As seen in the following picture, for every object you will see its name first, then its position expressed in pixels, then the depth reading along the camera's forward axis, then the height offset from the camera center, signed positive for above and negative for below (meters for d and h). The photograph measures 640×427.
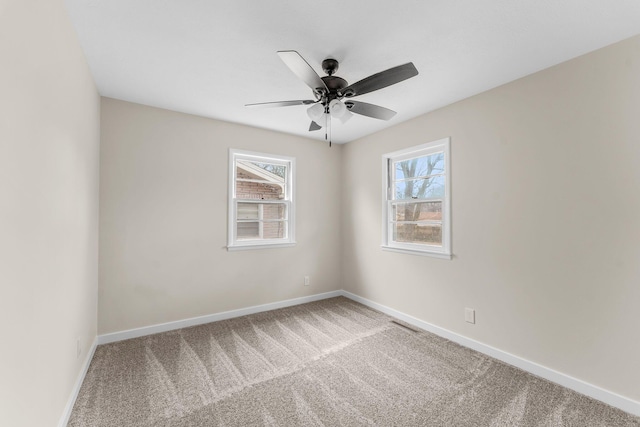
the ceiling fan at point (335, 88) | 1.75 +0.94
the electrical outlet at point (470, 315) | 2.78 -1.01
